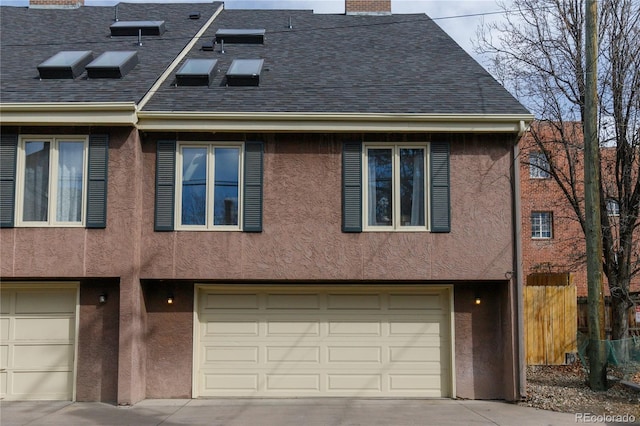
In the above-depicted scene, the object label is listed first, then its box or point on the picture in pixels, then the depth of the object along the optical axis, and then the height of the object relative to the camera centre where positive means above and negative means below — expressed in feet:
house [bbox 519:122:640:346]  52.13 +4.29
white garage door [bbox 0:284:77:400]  36.47 -5.03
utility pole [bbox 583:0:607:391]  37.47 +1.95
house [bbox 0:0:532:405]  35.63 +0.74
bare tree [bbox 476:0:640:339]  48.21 +11.45
